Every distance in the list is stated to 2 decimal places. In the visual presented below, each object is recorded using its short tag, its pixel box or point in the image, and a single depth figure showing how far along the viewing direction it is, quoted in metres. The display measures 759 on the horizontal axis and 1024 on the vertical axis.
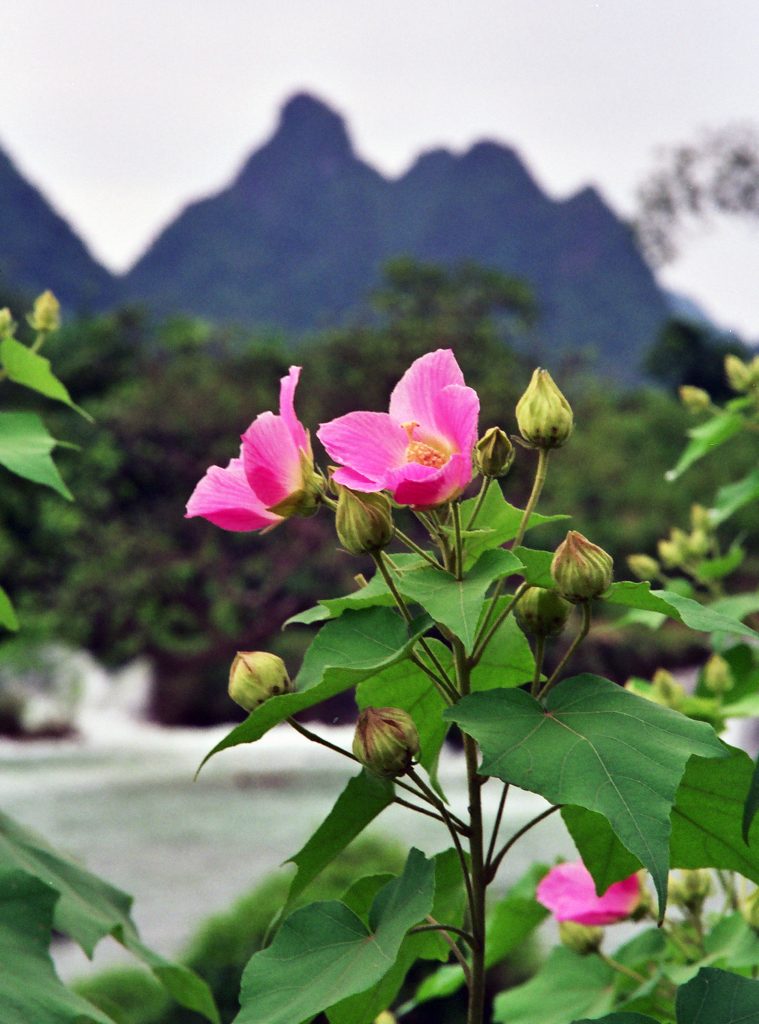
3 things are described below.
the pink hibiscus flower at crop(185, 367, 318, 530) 1.26
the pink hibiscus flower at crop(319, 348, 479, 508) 1.22
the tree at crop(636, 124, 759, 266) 24.66
